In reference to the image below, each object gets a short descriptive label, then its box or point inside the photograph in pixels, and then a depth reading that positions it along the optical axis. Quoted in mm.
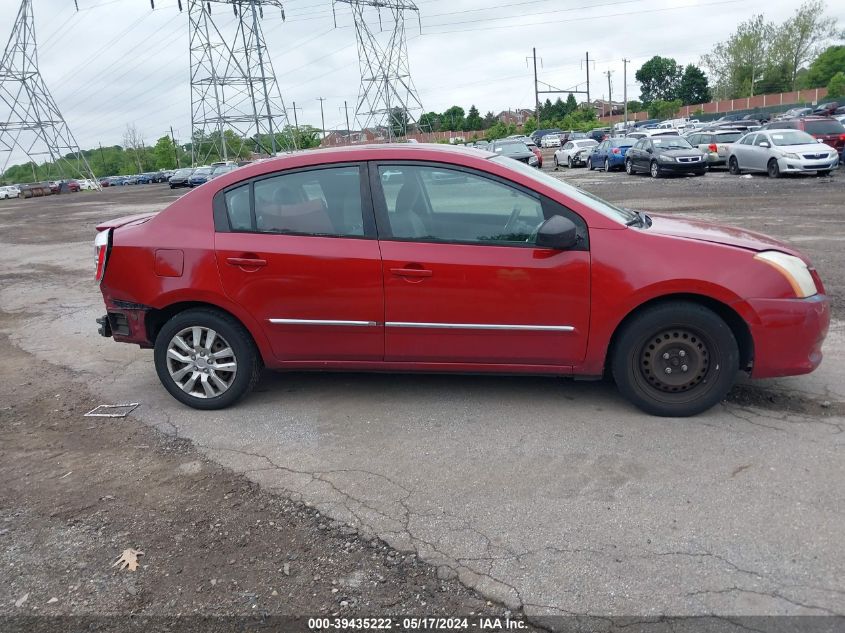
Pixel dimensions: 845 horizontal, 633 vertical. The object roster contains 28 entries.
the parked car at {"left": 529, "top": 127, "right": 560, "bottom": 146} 68188
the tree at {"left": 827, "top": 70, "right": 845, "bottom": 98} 63344
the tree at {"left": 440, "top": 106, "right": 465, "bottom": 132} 109562
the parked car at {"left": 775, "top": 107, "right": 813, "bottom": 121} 46056
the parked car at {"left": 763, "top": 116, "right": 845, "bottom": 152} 22844
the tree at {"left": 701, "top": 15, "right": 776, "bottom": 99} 83625
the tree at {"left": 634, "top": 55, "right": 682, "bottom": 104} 120644
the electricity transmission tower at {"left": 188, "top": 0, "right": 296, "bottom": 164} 48188
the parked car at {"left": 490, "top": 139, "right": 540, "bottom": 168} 26378
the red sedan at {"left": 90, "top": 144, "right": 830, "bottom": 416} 4090
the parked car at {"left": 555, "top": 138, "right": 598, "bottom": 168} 35469
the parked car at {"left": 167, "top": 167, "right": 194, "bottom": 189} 48344
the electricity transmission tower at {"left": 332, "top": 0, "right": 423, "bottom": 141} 52906
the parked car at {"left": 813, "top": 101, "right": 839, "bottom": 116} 41959
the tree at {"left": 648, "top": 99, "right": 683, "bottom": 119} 87188
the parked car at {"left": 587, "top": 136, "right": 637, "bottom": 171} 29928
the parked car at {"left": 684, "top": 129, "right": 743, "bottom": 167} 25297
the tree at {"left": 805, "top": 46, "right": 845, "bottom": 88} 76125
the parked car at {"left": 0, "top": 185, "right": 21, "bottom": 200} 64938
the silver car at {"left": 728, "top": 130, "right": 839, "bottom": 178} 19969
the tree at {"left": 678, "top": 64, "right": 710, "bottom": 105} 105312
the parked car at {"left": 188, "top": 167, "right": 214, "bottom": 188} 42000
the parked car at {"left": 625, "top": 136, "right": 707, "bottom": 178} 24344
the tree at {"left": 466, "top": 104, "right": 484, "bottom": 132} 108250
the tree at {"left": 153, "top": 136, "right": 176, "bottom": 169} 116625
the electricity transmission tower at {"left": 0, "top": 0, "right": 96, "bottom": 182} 61406
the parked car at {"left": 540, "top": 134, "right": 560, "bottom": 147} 55469
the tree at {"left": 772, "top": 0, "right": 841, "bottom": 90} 79956
